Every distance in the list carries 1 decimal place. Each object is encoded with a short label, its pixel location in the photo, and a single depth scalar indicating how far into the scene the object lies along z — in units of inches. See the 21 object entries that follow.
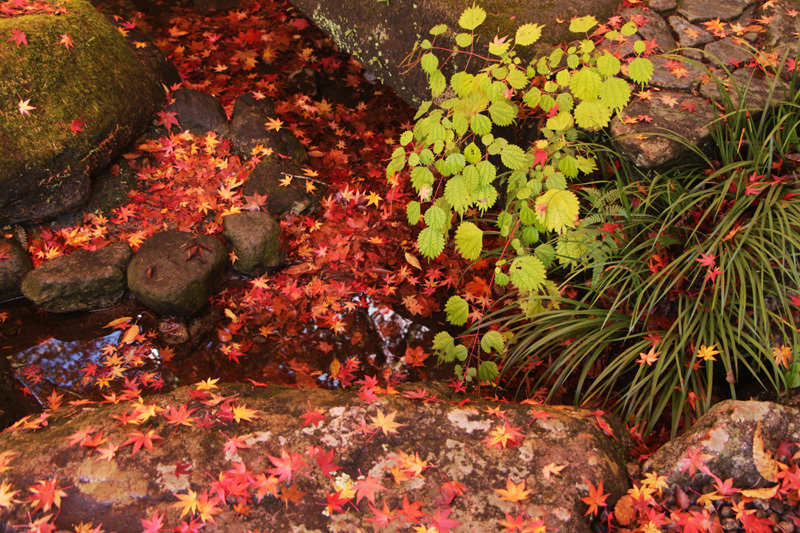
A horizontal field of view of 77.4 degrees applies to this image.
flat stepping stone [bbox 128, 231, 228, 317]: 128.6
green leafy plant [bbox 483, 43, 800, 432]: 95.6
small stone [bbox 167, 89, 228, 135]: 163.2
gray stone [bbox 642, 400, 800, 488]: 75.0
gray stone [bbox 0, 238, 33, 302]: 131.5
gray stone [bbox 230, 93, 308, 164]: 162.4
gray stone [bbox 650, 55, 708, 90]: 120.0
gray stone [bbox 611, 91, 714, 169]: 111.4
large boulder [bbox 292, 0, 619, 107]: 133.2
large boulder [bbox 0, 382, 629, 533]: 72.9
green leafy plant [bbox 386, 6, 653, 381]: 102.8
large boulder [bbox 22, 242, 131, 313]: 129.1
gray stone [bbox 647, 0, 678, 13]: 133.3
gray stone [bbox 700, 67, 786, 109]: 111.9
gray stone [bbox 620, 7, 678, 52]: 126.1
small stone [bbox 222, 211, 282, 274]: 140.9
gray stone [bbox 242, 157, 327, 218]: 154.0
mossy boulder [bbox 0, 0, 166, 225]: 132.6
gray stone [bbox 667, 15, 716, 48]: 126.1
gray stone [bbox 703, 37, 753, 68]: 121.0
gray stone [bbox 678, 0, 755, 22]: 130.6
